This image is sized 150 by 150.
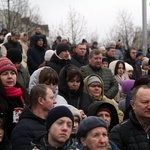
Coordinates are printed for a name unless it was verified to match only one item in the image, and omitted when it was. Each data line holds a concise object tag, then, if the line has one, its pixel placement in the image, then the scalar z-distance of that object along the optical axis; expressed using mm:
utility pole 27042
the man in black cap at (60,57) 12137
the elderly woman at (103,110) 7614
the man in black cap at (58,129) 5811
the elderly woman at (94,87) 9735
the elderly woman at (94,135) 5891
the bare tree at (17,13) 44976
